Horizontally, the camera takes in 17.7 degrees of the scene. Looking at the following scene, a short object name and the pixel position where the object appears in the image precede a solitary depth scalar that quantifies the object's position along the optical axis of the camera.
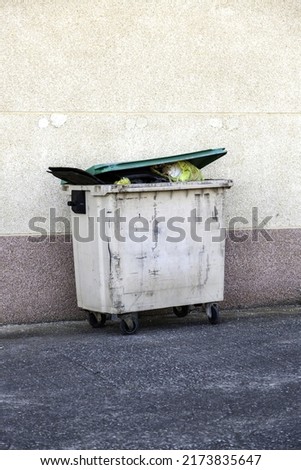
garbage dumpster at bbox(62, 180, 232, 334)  7.01
